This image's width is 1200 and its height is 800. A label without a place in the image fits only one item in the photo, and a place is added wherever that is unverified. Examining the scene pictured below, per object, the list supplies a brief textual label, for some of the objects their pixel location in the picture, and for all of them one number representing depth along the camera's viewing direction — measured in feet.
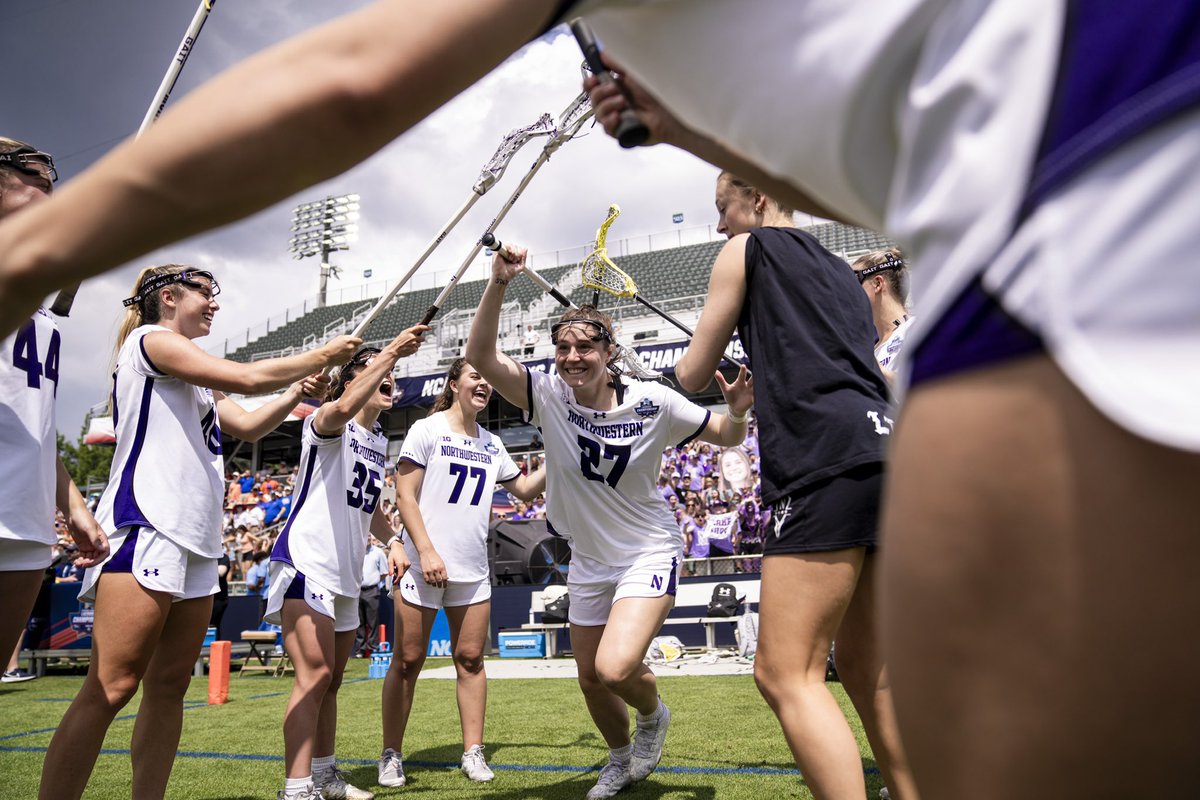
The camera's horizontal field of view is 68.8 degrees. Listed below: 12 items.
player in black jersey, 8.41
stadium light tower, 164.04
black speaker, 58.80
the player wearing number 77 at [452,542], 18.39
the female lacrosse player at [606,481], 15.52
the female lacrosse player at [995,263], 1.85
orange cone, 33.83
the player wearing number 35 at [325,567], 15.25
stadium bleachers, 110.73
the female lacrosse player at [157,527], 11.19
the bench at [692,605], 44.62
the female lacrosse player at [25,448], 10.46
